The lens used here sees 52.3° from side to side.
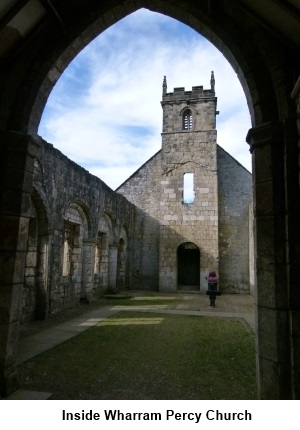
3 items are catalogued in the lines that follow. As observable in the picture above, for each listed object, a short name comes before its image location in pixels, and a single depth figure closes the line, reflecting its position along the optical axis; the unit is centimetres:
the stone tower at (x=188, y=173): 1644
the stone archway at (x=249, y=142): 305
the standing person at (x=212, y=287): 1127
